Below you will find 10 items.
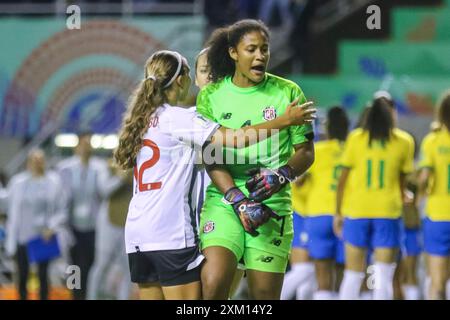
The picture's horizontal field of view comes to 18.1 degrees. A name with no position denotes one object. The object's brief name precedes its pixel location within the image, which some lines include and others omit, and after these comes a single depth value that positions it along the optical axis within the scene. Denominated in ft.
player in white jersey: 26.05
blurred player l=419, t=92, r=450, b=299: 37.93
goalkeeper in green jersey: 26.48
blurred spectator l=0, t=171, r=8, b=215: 54.65
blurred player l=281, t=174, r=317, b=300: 43.47
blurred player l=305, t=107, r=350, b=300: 42.29
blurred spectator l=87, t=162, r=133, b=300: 47.80
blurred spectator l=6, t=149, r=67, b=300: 48.39
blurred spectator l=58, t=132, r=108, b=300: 48.96
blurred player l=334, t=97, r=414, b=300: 39.42
